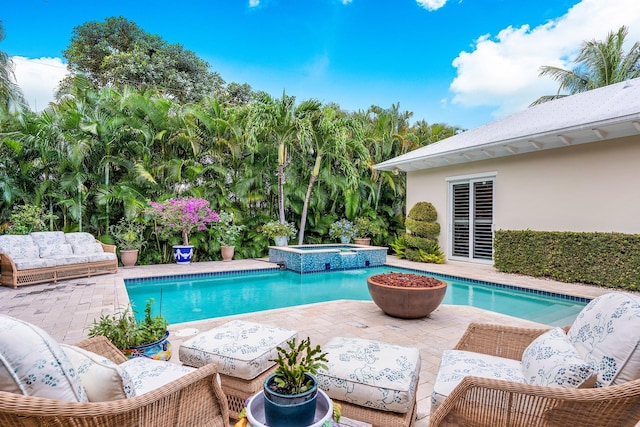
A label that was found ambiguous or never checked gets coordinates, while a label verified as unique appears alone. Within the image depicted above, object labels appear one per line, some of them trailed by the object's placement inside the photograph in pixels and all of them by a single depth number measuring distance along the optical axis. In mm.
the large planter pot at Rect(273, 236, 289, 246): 11656
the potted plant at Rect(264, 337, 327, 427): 1546
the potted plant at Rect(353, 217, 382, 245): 13166
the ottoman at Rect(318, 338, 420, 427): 2170
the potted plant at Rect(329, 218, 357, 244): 13102
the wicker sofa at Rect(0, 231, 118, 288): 7207
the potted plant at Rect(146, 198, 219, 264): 9750
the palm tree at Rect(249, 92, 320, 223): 11000
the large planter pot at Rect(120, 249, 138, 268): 9750
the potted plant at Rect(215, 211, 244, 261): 11006
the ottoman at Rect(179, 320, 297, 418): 2512
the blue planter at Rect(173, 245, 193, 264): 10211
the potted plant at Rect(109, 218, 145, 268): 9750
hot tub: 9898
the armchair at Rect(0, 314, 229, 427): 1334
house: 7637
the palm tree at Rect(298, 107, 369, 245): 11781
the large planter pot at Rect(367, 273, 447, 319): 4910
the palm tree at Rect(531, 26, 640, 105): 16547
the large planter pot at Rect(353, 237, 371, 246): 13219
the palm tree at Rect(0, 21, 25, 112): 11734
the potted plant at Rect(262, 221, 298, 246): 11641
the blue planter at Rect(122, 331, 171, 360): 2832
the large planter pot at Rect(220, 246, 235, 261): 11124
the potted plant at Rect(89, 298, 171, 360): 2861
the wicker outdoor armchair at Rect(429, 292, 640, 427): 1717
